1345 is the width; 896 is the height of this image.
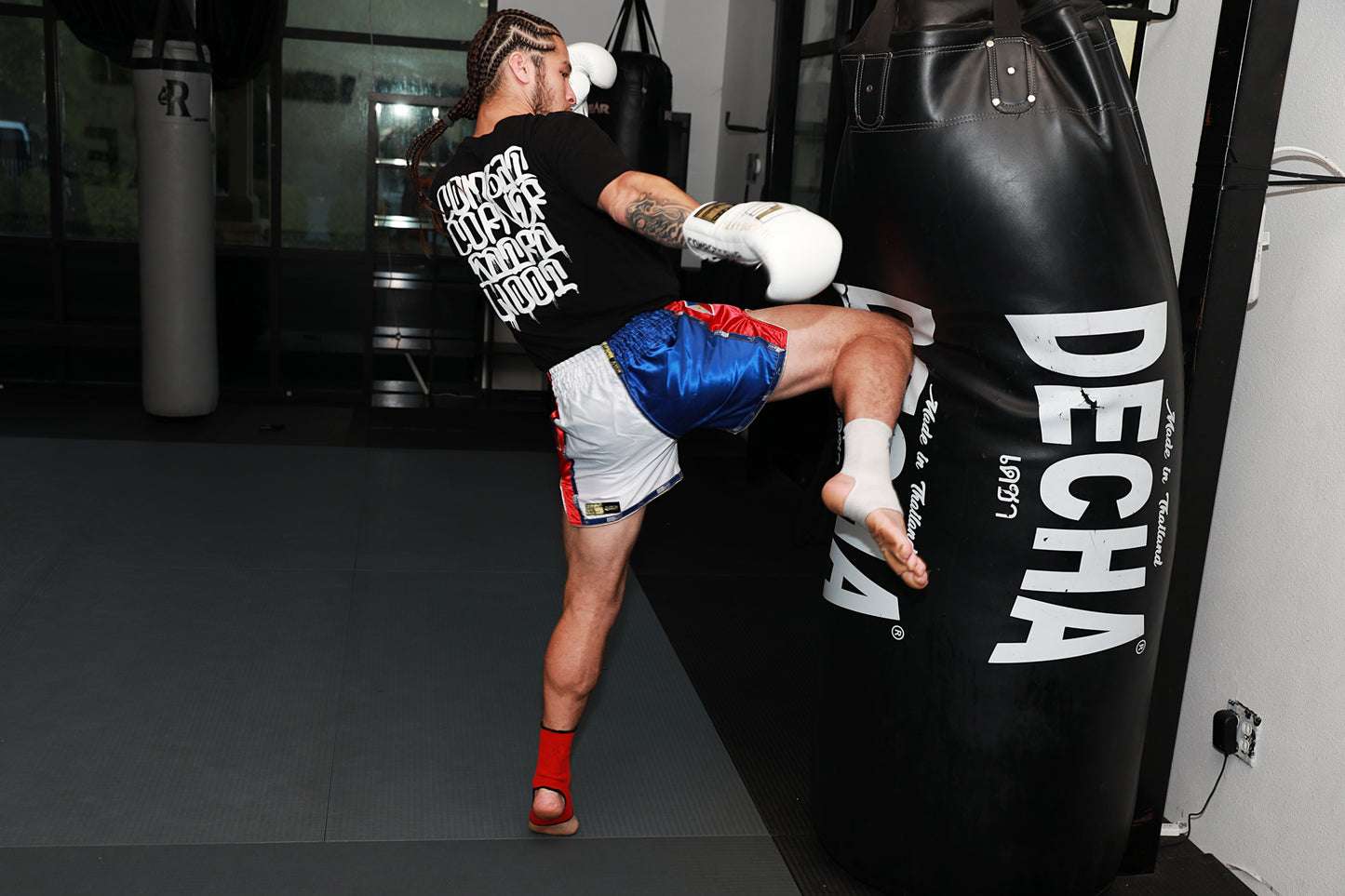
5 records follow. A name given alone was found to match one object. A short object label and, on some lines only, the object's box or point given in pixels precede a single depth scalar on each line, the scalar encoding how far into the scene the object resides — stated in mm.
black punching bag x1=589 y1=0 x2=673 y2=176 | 5316
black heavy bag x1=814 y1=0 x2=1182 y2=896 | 1604
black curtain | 5582
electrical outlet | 2061
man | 1654
